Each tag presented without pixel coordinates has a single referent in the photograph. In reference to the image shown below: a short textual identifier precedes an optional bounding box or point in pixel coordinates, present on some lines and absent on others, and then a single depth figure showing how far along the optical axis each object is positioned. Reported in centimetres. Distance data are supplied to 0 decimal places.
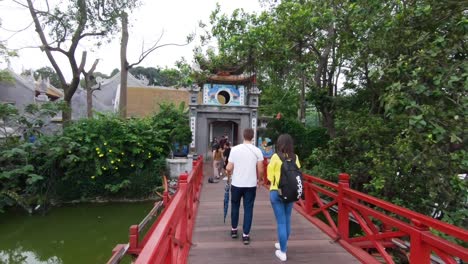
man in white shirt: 397
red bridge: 256
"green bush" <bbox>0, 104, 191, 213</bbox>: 1216
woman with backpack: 357
